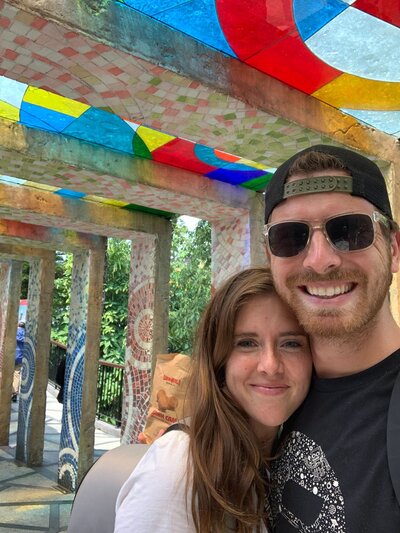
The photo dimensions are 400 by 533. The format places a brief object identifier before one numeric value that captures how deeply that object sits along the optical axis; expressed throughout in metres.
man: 1.00
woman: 0.99
